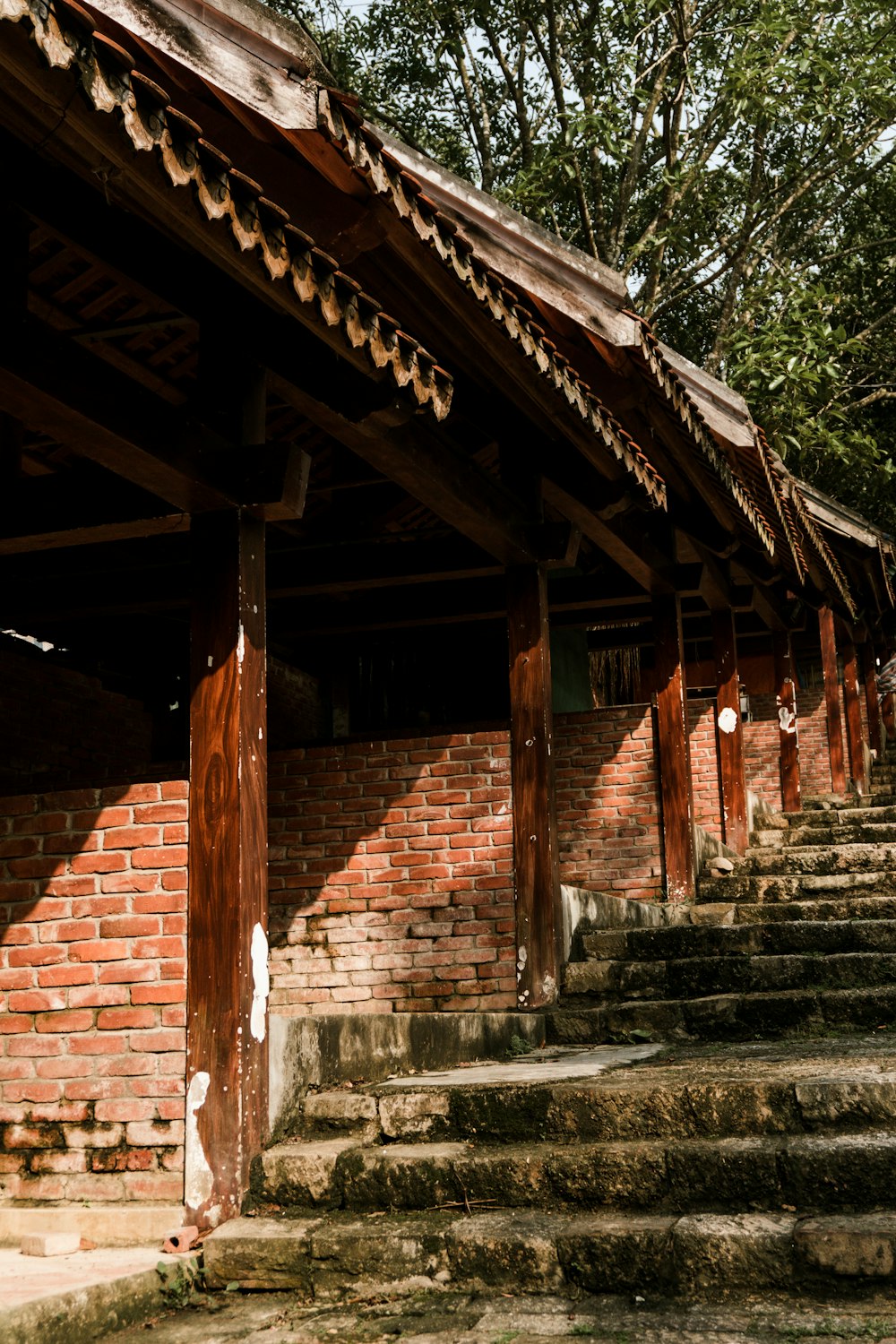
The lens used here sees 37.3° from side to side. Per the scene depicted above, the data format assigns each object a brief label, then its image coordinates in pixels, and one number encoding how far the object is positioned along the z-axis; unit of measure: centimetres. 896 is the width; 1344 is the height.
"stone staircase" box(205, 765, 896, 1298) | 316
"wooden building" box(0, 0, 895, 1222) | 357
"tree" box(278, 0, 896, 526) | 1214
